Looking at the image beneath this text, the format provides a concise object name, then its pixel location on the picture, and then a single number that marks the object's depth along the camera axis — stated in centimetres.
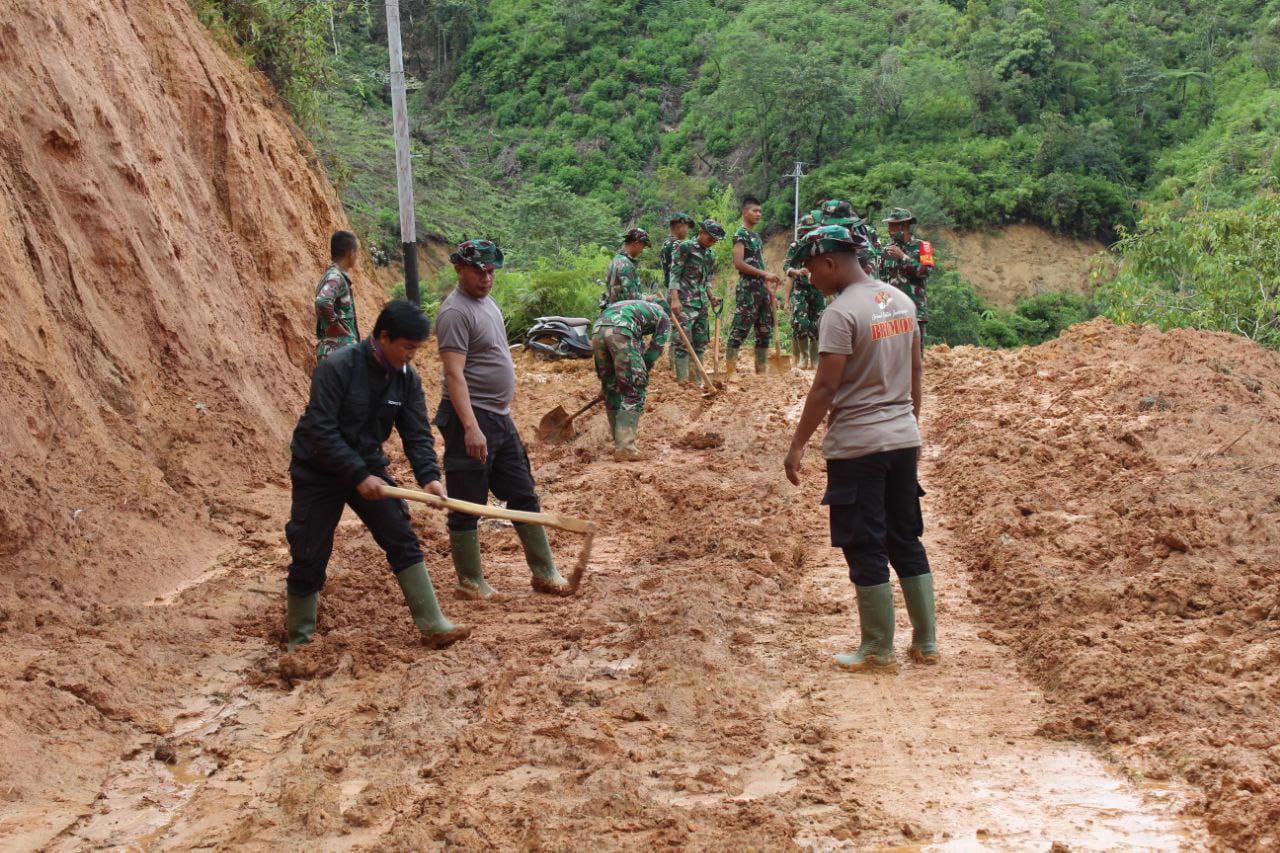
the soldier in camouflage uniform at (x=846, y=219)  830
